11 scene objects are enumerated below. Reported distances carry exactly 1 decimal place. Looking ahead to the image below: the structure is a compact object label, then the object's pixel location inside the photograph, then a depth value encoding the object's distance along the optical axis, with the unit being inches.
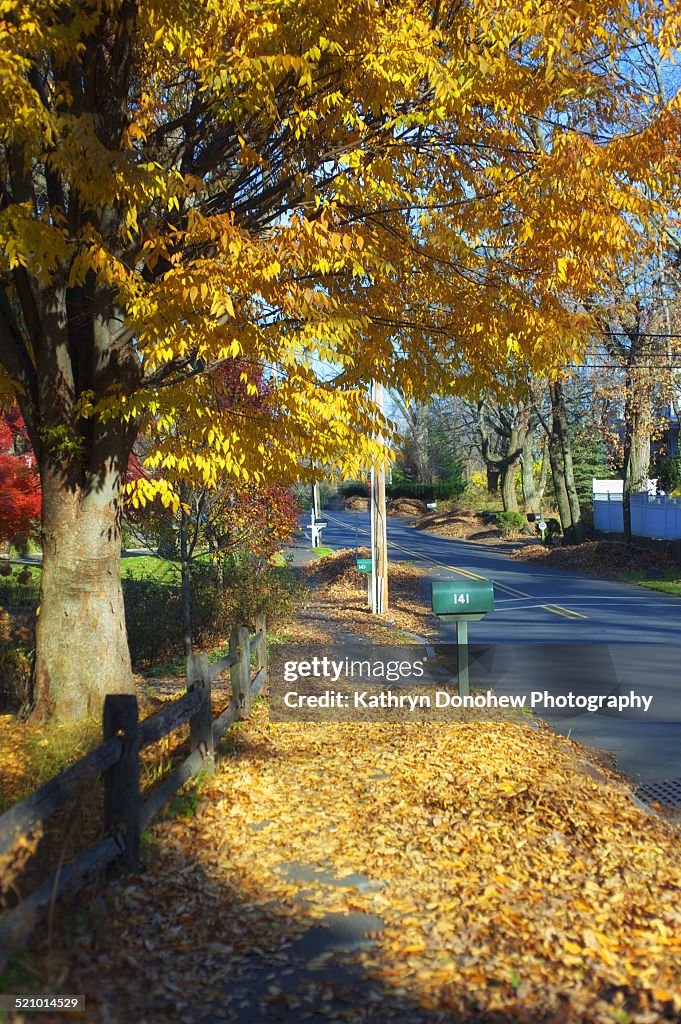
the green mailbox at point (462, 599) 388.2
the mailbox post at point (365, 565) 725.3
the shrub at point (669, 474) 1387.8
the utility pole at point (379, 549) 726.5
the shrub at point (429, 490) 3120.1
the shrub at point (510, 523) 1925.4
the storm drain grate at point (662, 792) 285.4
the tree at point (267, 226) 284.4
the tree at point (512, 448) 2139.1
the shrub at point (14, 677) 424.2
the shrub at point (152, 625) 552.1
